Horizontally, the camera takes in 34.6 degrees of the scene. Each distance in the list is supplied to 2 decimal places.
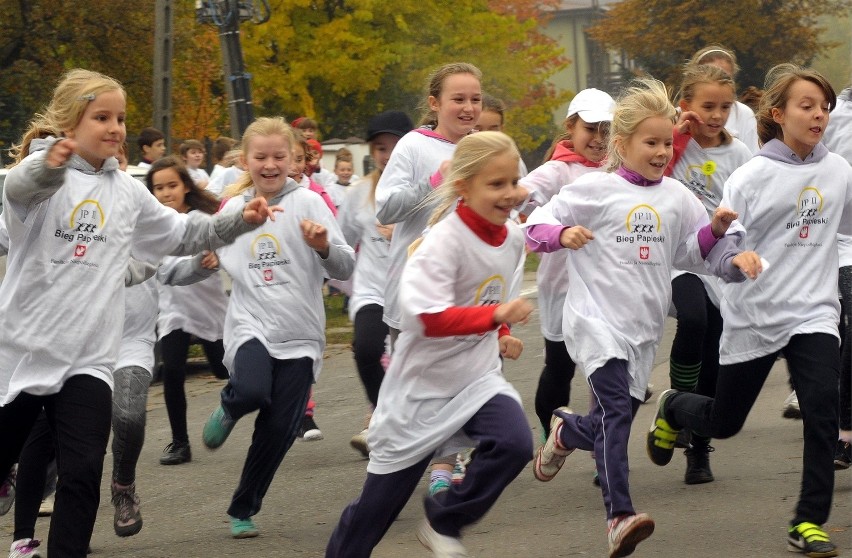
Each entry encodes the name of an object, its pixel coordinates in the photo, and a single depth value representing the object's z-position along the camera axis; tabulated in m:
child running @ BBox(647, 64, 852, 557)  5.72
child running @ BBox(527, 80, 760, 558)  5.69
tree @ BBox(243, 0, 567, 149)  29.44
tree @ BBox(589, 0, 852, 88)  37.38
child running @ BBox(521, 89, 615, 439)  7.05
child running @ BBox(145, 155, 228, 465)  8.29
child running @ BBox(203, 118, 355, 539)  6.30
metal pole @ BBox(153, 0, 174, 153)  18.80
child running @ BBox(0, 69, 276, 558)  5.02
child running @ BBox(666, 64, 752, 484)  6.87
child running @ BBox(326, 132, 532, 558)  4.80
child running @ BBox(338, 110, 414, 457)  7.66
